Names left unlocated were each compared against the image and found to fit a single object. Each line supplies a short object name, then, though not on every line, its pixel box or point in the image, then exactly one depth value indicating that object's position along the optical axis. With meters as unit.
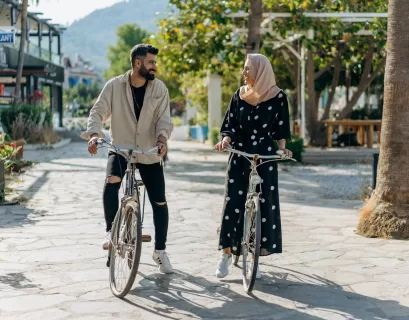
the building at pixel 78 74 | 121.96
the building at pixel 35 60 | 33.81
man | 5.94
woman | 5.89
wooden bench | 22.77
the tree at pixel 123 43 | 91.25
